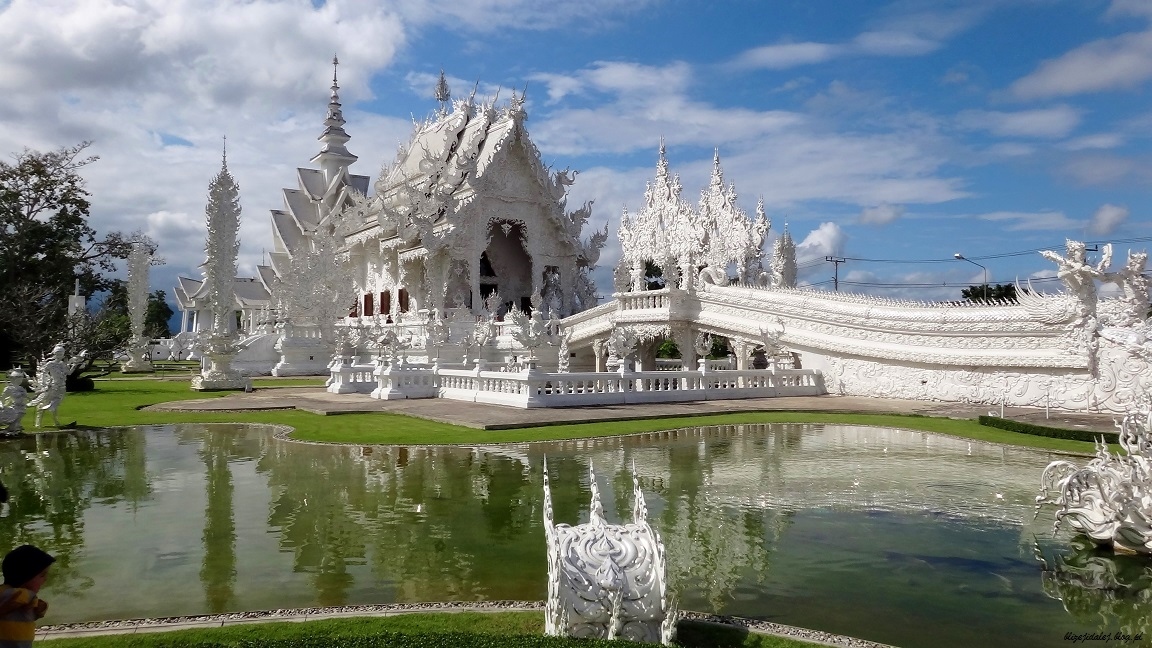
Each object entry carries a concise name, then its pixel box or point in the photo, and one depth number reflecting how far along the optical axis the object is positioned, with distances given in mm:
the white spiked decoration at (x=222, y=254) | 22516
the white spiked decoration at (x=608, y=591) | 3984
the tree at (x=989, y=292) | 48619
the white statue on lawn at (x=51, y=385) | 13477
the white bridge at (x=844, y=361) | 16031
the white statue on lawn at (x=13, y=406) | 12469
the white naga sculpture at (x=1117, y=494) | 5879
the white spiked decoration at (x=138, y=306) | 33875
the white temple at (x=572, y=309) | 16719
